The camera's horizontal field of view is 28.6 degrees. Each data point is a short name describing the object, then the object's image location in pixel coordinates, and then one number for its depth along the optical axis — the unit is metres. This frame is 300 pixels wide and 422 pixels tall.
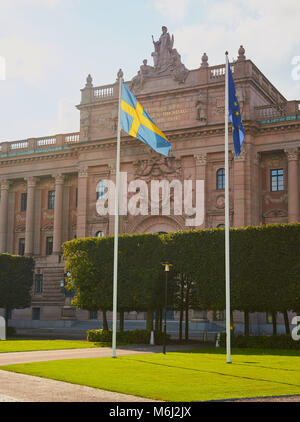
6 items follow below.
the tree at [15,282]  59.22
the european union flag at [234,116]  29.19
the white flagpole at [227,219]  26.66
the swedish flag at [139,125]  29.72
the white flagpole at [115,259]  28.97
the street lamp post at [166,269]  31.70
